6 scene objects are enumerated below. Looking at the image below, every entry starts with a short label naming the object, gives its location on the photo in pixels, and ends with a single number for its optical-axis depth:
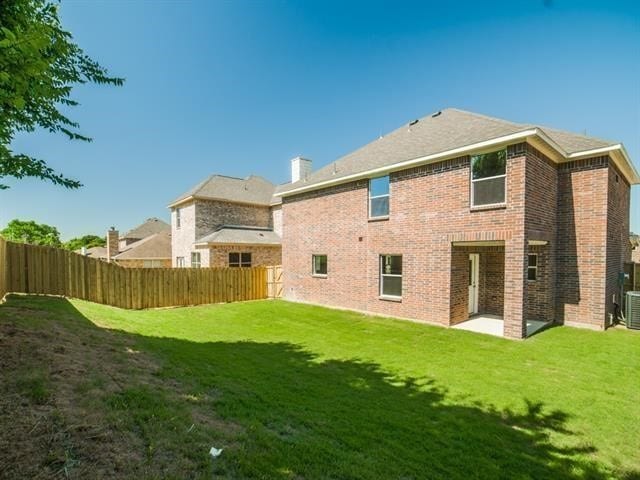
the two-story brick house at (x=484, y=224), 9.05
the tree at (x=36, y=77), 2.65
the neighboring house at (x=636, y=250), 25.98
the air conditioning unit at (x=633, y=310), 9.85
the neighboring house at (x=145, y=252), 28.84
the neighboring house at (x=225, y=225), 19.92
